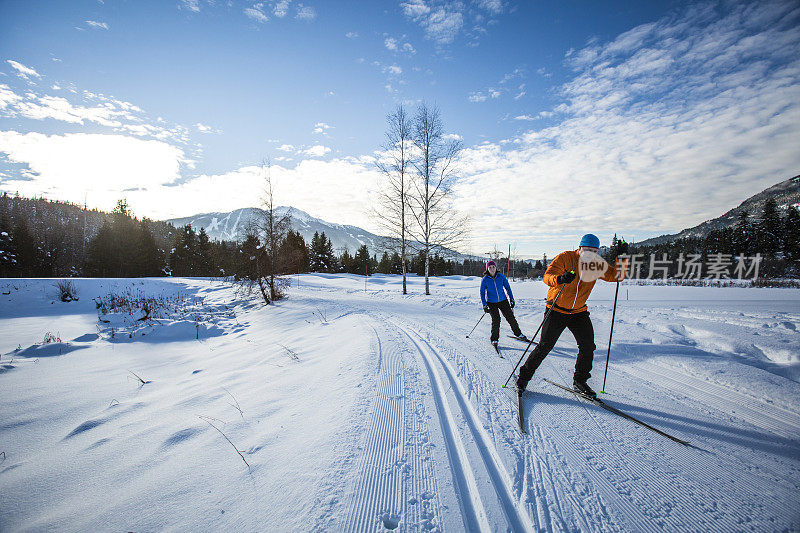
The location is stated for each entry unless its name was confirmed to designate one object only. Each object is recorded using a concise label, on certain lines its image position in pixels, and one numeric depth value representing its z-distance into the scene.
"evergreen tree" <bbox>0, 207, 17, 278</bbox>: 30.74
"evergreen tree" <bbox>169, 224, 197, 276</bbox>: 44.00
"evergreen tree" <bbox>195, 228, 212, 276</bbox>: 44.74
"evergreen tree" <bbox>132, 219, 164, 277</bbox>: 38.75
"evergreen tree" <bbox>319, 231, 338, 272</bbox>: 46.85
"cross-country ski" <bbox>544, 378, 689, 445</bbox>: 3.07
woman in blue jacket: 6.58
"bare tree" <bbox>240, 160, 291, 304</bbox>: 15.01
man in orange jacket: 3.77
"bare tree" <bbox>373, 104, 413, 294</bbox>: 15.98
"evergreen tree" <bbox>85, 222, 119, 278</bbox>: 38.12
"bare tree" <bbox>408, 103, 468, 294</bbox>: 15.34
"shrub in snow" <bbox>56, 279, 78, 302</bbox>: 13.52
